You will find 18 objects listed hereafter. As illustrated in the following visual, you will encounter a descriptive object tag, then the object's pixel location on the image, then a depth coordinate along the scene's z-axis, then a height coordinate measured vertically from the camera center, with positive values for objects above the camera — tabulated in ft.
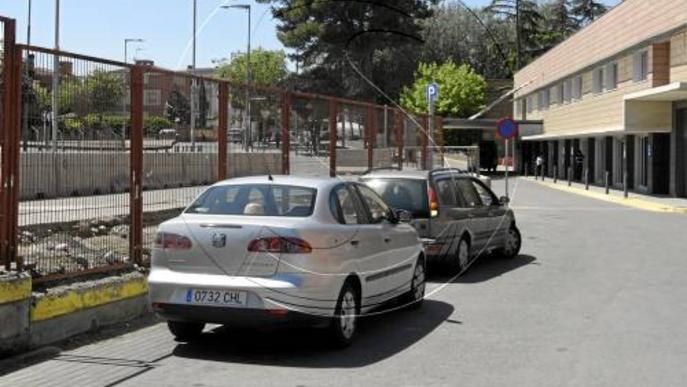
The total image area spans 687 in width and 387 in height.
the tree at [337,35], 92.38 +18.13
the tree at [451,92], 232.32 +21.87
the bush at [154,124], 31.58 +1.78
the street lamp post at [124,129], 30.35 +1.49
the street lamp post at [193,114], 34.83 +2.34
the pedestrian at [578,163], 154.92 +2.00
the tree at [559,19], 345.55 +61.69
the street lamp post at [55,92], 26.78 +2.47
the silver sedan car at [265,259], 23.76 -2.42
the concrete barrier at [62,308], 23.54 -4.06
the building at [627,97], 103.40 +10.80
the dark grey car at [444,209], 40.52 -1.71
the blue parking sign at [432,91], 88.63 +8.35
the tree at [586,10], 344.49 +65.20
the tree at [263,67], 289.33 +35.71
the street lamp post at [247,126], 39.67 +2.13
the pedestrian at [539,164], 176.04 +2.02
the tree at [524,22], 317.22 +56.57
